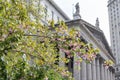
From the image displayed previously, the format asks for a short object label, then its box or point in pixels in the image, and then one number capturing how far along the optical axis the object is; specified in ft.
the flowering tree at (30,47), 48.85
